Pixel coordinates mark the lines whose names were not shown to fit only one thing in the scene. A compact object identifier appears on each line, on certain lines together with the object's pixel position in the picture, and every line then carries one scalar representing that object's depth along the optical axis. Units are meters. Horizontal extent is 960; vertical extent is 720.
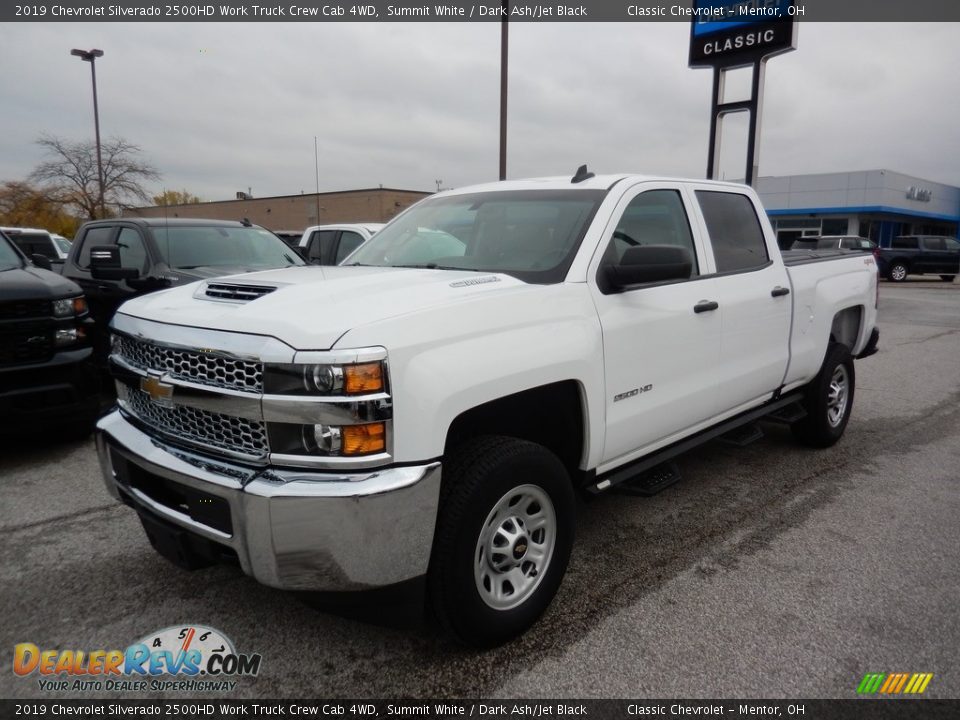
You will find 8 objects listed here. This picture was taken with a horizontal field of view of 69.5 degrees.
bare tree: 28.45
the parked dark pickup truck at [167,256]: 6.45
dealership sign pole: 11.92
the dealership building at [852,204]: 39.84
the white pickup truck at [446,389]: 2.24
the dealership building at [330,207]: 38.12
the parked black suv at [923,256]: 26.44
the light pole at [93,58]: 25.91
